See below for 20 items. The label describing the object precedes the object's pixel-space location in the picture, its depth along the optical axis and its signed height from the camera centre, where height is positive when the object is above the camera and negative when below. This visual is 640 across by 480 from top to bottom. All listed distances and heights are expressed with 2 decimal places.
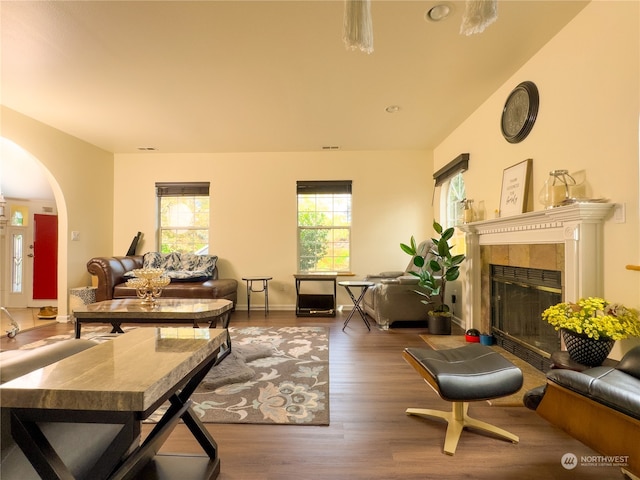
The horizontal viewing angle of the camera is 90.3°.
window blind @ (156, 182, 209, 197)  5.43 +0.87
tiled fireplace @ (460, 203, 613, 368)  2.05 -0.15
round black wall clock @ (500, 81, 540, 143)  2.67 +1.18
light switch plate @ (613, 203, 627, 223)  1.88 +0.19
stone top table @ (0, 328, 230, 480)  0.70 -0.35
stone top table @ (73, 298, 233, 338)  2.56 -0.61
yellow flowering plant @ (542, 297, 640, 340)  1.65 -0.41
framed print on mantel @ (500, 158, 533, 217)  2.77 +0.49
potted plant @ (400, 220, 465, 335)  3.71 -0.41
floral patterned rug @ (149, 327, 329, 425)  1.94 -1.07
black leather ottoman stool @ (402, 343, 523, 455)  1.58 -0.69
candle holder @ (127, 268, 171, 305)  2.92 -0.41
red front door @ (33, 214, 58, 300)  5.55 -0.34
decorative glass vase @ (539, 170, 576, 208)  2.22 +0.40
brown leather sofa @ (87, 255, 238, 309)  4.38 -0.66
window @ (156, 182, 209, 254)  5.52 +0.29
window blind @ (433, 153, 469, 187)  3.97 +1.01
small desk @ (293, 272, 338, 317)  4.84 -0.96
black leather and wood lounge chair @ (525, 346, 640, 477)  1.17 -0.66
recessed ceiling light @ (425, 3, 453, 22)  2.07 +1.54
